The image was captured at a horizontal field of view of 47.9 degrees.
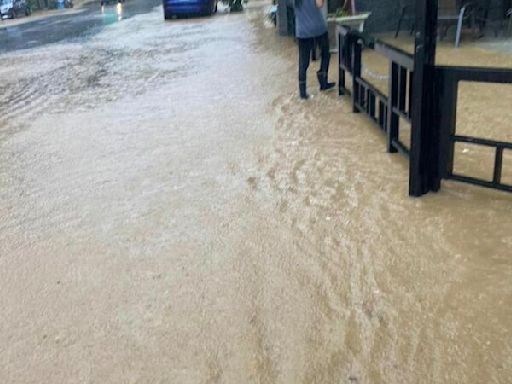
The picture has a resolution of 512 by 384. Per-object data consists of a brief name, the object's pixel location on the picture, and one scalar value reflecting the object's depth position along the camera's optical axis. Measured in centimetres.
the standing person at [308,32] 786
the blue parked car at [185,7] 2464
